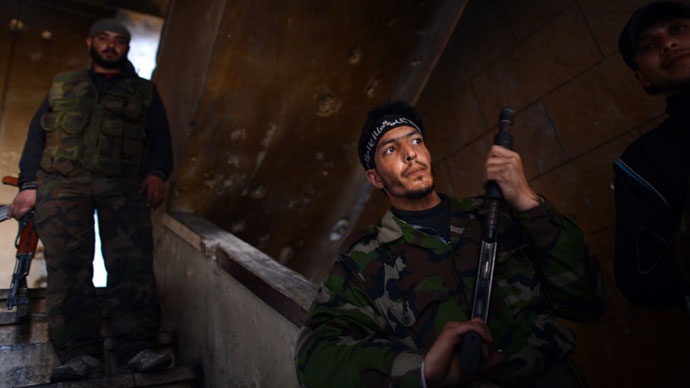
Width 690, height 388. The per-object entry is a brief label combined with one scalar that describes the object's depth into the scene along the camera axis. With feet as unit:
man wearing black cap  3.62
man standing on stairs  6.77
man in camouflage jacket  3.15
